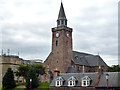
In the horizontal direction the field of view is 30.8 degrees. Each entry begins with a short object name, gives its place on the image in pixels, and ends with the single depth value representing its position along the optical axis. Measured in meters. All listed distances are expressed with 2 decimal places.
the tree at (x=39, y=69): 66.04
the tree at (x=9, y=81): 55.69
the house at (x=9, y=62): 74.20
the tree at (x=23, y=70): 63.25
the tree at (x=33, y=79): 54.18
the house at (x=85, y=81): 41.75
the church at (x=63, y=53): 73.25
